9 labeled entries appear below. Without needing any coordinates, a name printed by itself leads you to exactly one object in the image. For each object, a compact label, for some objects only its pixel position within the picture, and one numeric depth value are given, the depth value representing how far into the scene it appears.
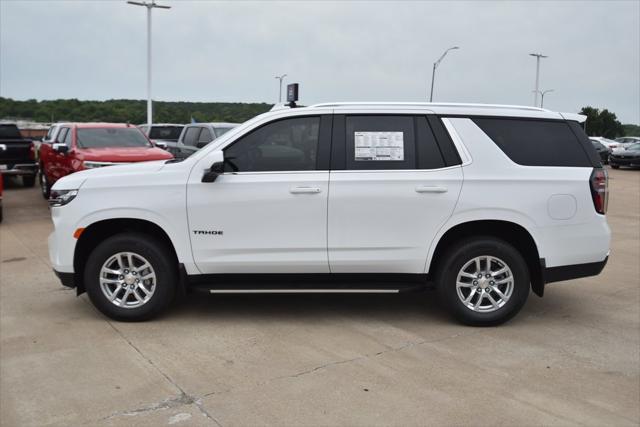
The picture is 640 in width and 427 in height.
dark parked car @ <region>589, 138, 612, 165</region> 33.34
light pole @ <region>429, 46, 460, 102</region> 38.92
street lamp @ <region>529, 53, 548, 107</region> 62.55
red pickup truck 11.55
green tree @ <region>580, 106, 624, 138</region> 87.81
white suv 5.36
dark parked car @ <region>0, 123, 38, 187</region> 15.34
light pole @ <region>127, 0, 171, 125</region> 34.72
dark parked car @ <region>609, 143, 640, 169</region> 29.95
